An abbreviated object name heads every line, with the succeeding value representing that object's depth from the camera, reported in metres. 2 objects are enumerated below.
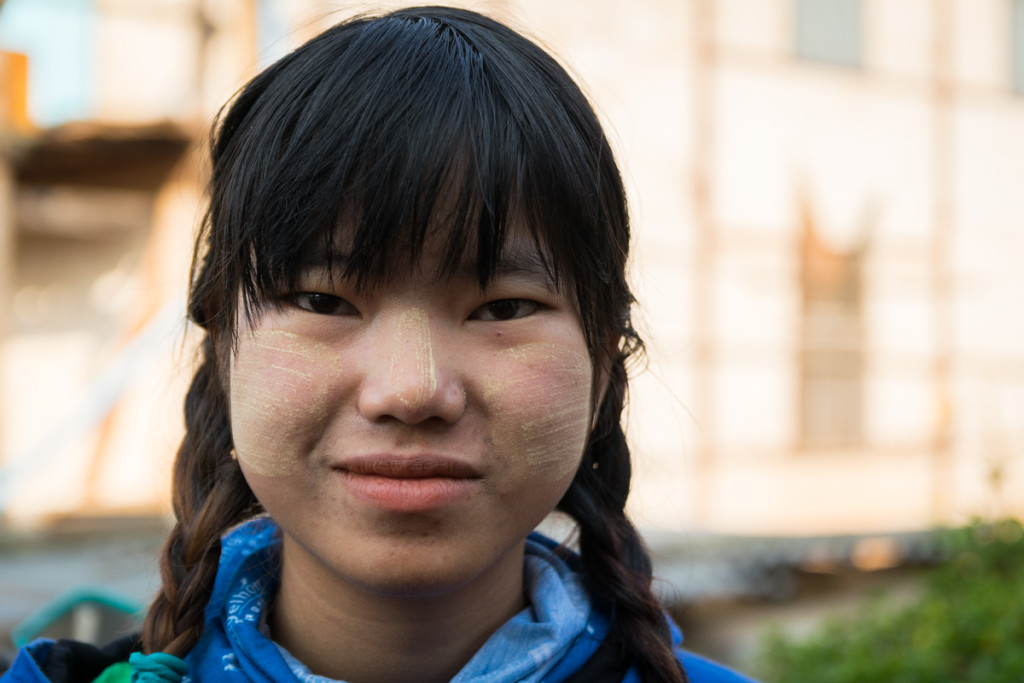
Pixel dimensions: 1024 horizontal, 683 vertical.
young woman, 1.16
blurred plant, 3.03
